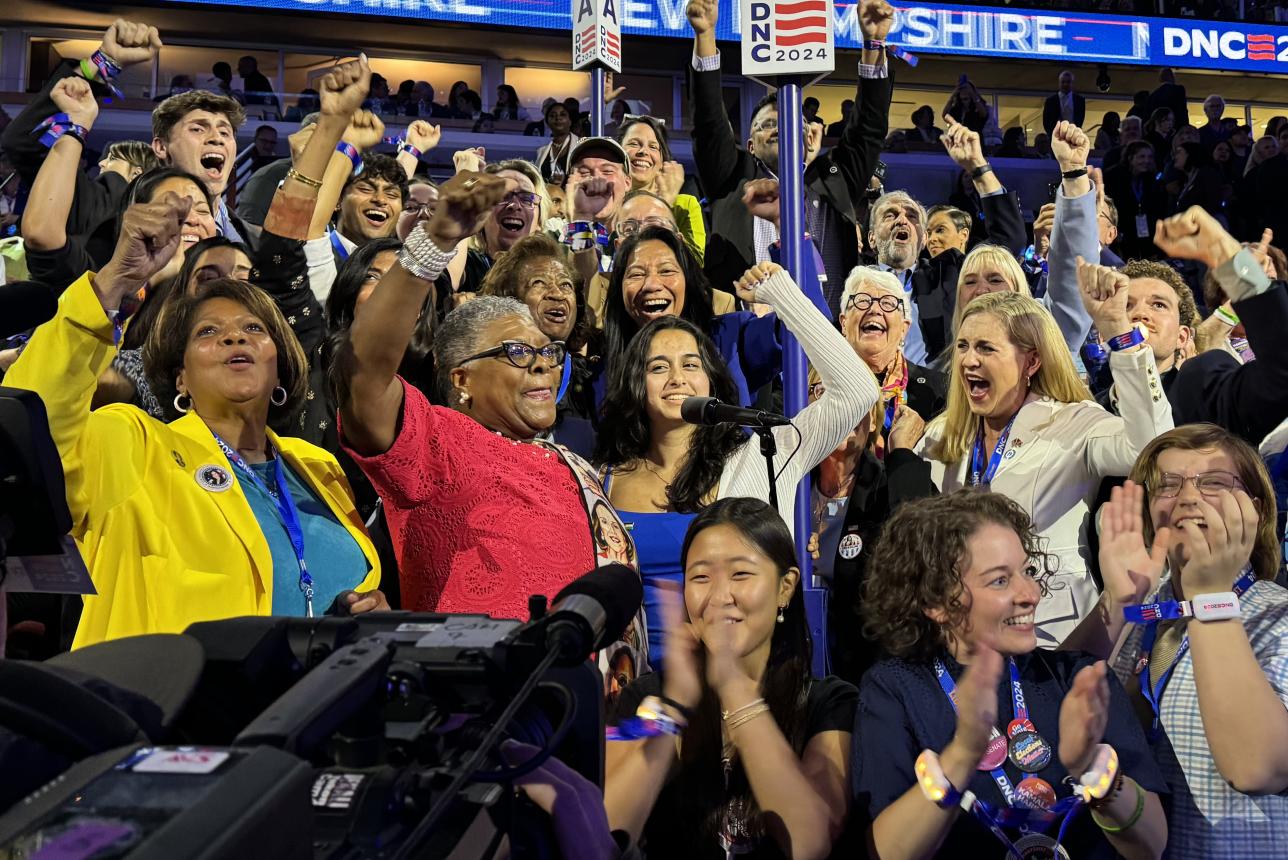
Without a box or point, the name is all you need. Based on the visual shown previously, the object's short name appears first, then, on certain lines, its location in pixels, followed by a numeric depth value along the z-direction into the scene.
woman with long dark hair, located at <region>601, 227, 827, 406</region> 3.56
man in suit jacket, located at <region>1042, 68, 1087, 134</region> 14.82
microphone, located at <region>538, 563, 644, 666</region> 1.11
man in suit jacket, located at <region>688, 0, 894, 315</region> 4.64
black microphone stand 2.57
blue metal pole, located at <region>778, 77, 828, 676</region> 3.32
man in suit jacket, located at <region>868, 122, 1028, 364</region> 5.12
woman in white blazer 2.97
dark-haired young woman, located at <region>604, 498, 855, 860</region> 1.93
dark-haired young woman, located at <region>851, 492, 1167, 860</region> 1.94
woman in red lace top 1.99
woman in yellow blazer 1.95
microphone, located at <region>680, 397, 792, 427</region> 2.51
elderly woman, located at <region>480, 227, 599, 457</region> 3.49
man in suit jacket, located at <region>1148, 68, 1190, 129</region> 13.73
